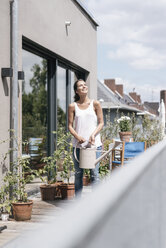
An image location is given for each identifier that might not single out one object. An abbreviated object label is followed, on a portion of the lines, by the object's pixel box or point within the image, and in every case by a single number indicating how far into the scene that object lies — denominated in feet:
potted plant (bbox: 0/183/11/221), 14.53
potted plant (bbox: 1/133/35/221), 14.80
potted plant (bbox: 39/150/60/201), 18.78
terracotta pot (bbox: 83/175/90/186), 23.03
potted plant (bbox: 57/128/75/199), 19.18
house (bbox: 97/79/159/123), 85.76
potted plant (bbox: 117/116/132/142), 38.04
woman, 15.29
